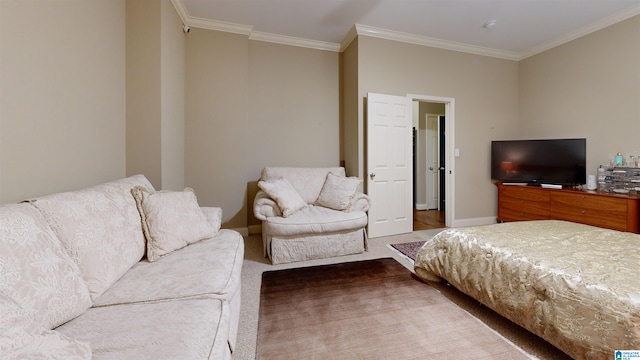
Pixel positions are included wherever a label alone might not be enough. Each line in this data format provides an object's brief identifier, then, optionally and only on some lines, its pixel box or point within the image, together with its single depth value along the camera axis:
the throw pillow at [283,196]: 2.67
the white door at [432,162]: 5.64
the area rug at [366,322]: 1.37
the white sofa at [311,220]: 2.57
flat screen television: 3.40
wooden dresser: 2.71
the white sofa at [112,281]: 0.79
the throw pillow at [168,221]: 1.57
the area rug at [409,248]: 2.80
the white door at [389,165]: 3.41
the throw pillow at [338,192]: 2.96
